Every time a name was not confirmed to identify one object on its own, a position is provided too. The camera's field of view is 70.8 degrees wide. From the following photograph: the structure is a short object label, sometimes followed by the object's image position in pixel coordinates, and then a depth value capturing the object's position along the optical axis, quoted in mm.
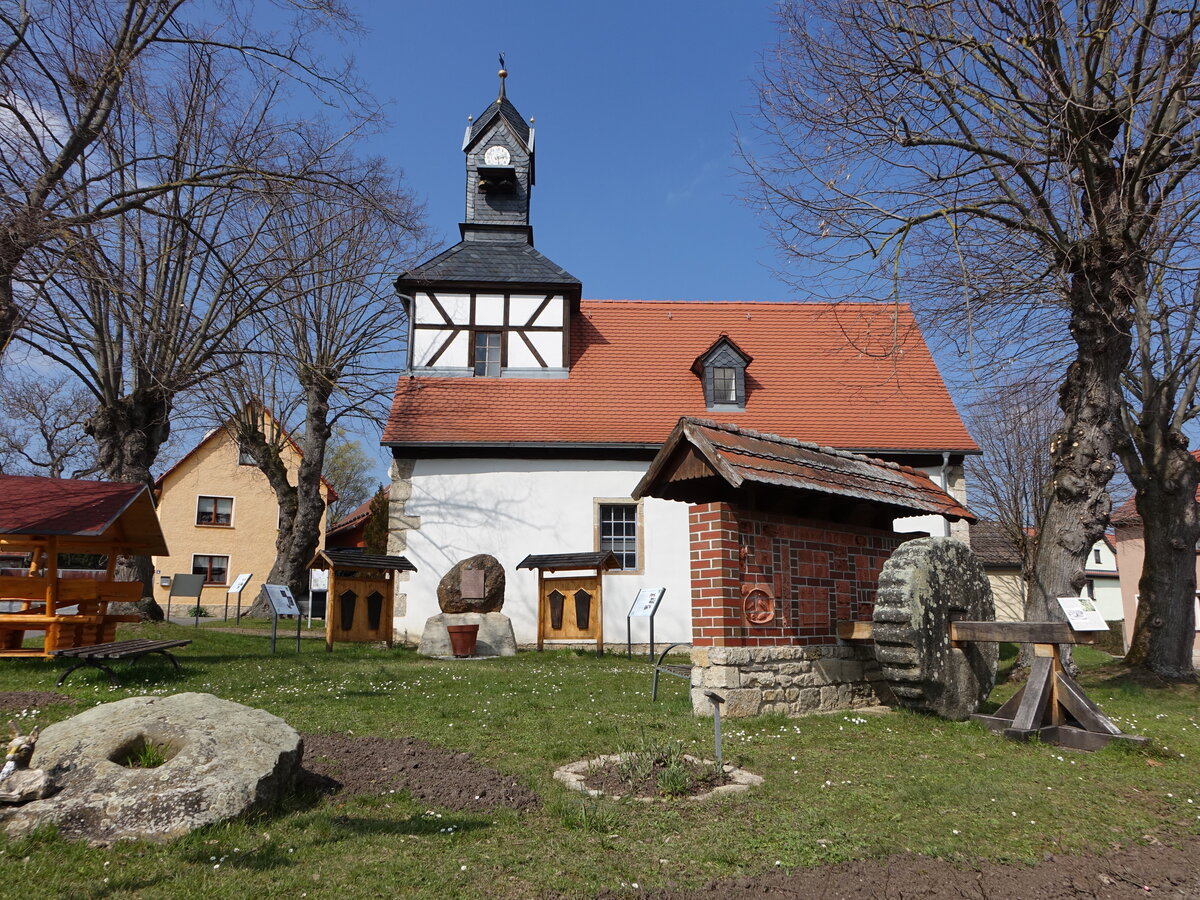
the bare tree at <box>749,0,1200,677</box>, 8828
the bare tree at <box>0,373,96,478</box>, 33562
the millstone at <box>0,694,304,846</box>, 3836
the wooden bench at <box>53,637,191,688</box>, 8016
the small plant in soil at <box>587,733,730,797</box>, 4652
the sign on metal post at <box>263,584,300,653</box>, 11891
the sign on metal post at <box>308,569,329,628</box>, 19406
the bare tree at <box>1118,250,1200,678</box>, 11336
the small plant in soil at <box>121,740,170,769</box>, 4289
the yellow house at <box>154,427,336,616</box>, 32875
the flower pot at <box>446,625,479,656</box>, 12680
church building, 16281
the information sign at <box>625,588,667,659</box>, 10930
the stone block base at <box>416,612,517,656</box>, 12914
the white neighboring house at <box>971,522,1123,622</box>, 31484
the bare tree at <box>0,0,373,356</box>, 7844
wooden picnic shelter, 9492
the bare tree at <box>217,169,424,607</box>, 19938
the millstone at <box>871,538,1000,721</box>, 6336
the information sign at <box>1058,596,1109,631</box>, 6094
